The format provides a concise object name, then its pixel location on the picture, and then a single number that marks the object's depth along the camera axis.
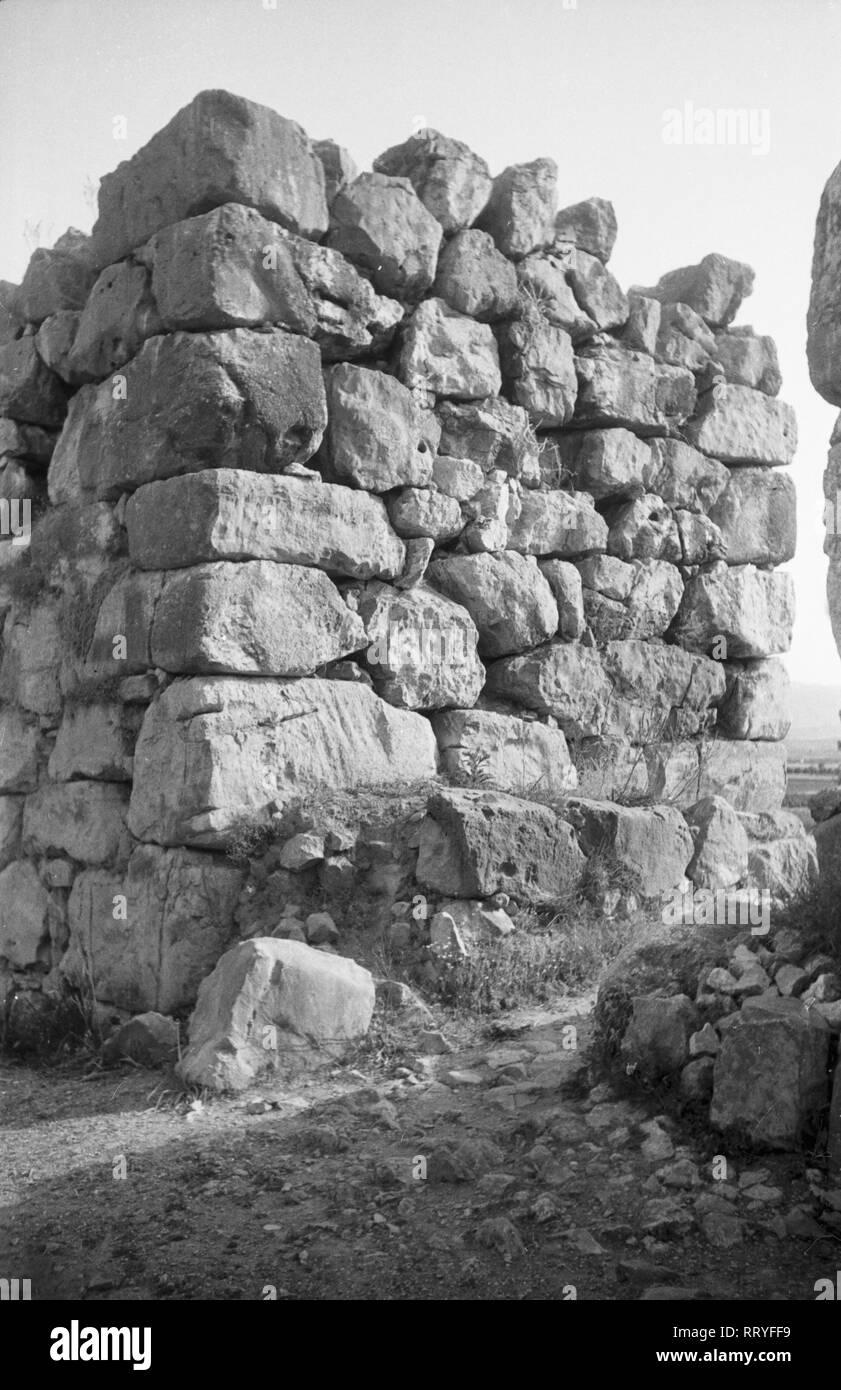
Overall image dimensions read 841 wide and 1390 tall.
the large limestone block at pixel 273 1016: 5.07
